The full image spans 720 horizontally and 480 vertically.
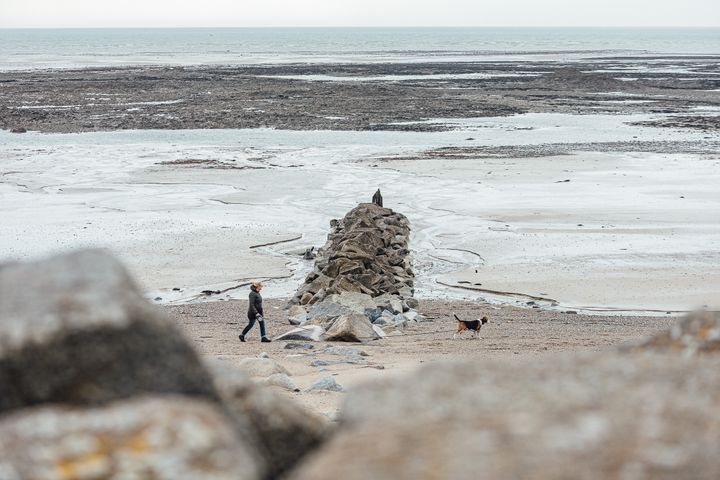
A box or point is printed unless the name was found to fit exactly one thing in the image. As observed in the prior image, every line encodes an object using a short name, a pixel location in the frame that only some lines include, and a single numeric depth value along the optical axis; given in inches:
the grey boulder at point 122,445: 187.9
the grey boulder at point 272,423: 260.2
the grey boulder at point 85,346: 203.8
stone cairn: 1099.9
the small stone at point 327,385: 729.6
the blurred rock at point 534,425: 171.9
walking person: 1092.3
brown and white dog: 1046.4
